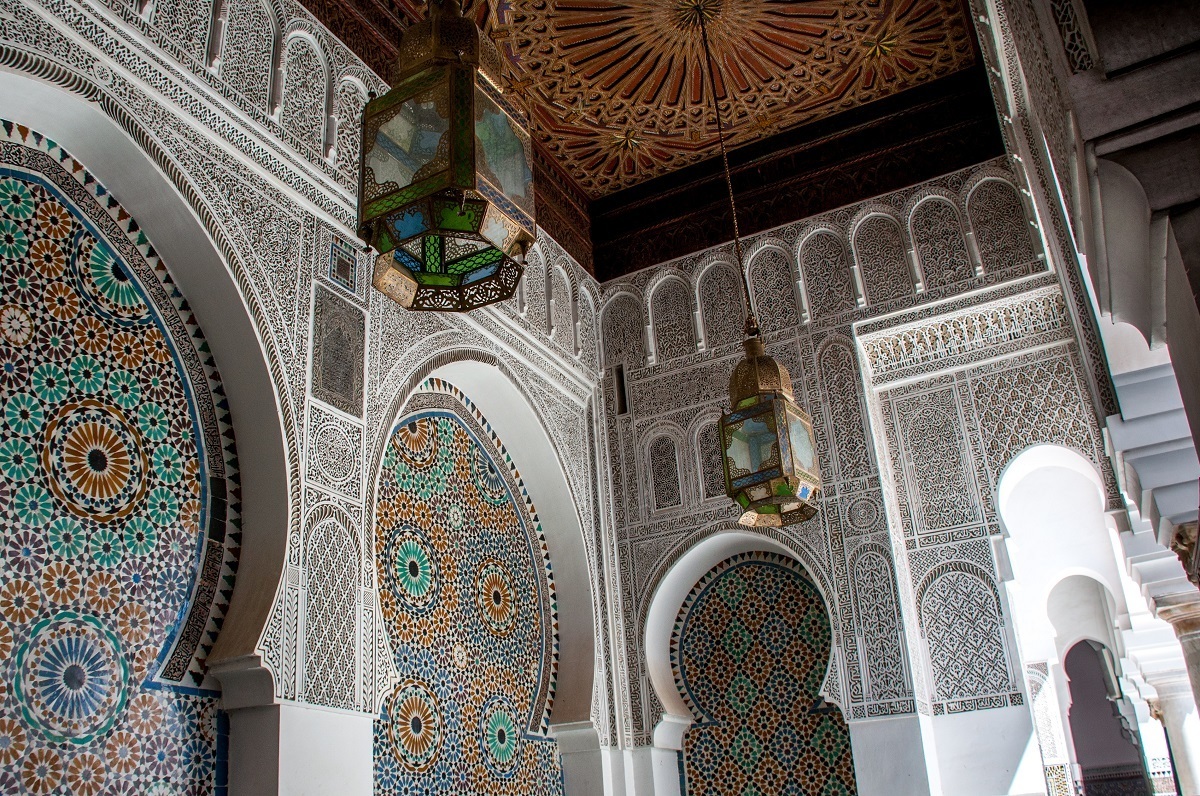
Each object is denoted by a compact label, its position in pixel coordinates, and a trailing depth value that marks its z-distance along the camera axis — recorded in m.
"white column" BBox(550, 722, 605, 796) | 4.47
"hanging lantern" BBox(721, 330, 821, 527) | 3.46
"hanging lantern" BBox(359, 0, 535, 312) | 2.12
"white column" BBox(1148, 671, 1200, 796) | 6.06
